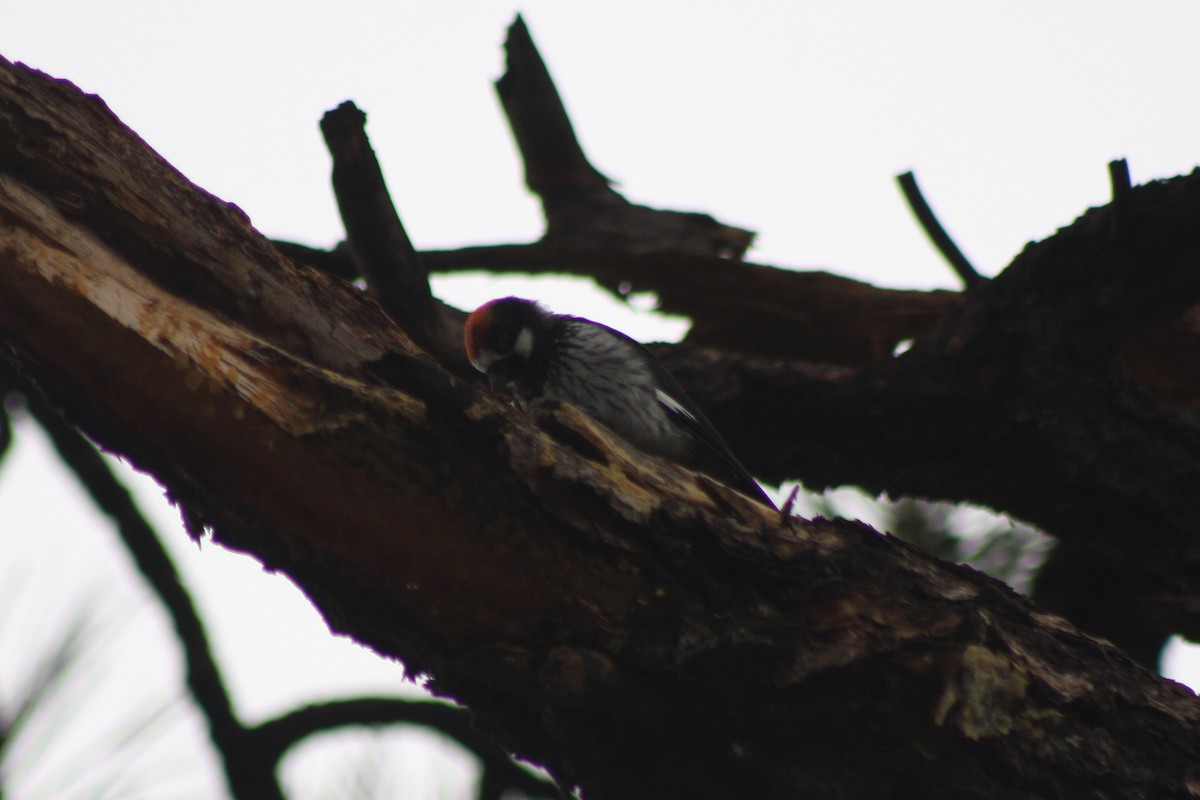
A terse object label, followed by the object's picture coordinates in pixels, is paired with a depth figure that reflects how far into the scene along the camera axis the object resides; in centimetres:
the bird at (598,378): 708
